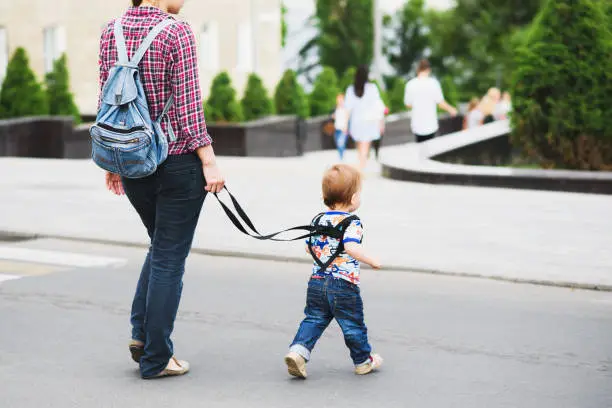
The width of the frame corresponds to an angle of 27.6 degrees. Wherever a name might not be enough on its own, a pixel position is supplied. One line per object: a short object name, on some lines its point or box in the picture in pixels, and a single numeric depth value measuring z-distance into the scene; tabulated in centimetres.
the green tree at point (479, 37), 6706
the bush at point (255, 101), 2838
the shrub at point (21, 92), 2373
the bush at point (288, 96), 3053
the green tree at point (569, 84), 1638
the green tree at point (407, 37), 8388
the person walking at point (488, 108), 2875
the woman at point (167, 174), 558
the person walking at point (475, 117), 2828
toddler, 592
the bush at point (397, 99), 3756
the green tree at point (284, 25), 8295
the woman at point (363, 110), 1869
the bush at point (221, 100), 2620
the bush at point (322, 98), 3353
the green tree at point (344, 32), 7569
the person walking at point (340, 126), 2295
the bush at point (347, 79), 3565
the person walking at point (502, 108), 3034
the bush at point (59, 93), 2433
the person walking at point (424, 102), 1892
